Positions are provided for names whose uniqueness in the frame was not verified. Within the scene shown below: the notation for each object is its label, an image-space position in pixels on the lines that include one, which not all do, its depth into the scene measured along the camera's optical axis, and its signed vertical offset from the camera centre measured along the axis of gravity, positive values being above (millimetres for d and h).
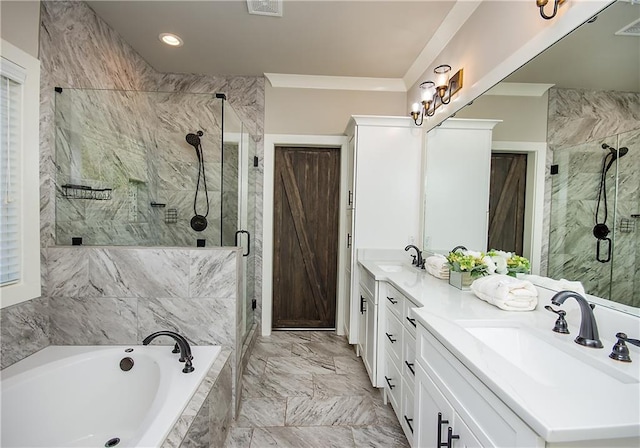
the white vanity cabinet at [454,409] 773 -598
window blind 1558 +214
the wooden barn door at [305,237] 3473 -239
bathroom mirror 1021 +305
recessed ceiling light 2482 +1468
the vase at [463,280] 1809 -364
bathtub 1409 -946
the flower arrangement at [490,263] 1611 -242
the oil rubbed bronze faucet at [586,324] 1021 -347
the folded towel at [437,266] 2113 -344
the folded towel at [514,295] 1398 -344
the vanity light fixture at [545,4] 1259 +923
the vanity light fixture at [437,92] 2201 +1004
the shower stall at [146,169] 1980 +319
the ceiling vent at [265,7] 2041 +1449
